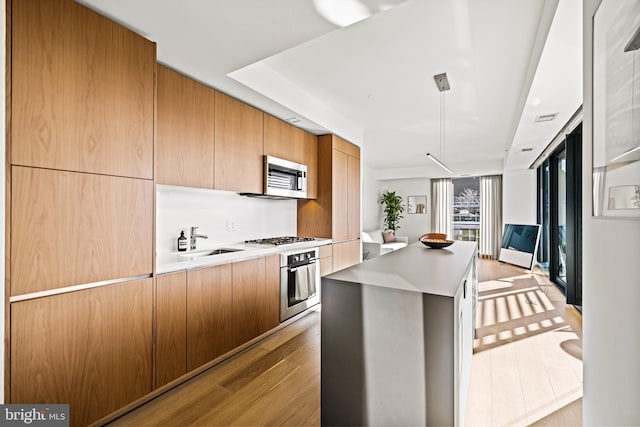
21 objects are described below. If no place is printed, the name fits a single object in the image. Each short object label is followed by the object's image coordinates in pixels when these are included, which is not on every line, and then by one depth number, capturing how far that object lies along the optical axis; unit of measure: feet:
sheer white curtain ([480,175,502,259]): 24.52
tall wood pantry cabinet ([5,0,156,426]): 4.31
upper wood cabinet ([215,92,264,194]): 8.50
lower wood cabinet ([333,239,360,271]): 12.79
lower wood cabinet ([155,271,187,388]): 6.19
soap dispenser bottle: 8.61
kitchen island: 3.90
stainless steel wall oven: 9.80
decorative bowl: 8.54
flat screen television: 15.80
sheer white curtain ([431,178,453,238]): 26.58
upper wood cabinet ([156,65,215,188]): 7.06
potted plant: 27.99
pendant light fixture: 9.32
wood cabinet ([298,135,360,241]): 12.74
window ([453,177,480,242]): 26.03
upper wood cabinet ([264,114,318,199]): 10.39
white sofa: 20.29
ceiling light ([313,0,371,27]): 5.06
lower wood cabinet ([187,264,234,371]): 6.88
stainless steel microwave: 10.09
